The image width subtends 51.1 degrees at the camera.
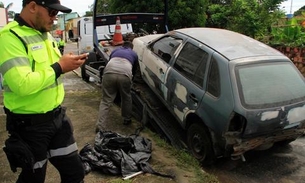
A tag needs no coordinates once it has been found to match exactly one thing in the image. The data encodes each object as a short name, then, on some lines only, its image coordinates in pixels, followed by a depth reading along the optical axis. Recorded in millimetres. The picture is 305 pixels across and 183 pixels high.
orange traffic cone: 7043
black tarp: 3646
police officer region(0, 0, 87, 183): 2041
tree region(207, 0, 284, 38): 10891
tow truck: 5004
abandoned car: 3707
